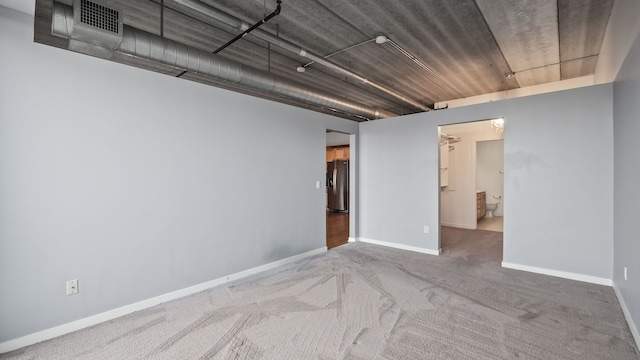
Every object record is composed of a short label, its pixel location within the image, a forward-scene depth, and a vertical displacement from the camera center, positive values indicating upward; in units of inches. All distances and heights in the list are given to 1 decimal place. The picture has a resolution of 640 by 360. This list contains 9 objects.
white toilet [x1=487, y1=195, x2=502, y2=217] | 330.5 -32.3
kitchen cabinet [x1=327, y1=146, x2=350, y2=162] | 391.2 +39.4
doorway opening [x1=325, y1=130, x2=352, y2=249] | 360.5 +5.3
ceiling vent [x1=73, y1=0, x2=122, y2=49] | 78.6 +45.7
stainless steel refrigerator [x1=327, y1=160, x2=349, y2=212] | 372.5 -7.5
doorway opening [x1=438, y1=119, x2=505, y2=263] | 251.7 -6.9
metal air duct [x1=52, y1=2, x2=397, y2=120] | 80.7 +46.6
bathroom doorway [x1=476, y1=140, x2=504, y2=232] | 333.1 +5.0
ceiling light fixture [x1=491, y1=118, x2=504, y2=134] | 212.9 +44.6
